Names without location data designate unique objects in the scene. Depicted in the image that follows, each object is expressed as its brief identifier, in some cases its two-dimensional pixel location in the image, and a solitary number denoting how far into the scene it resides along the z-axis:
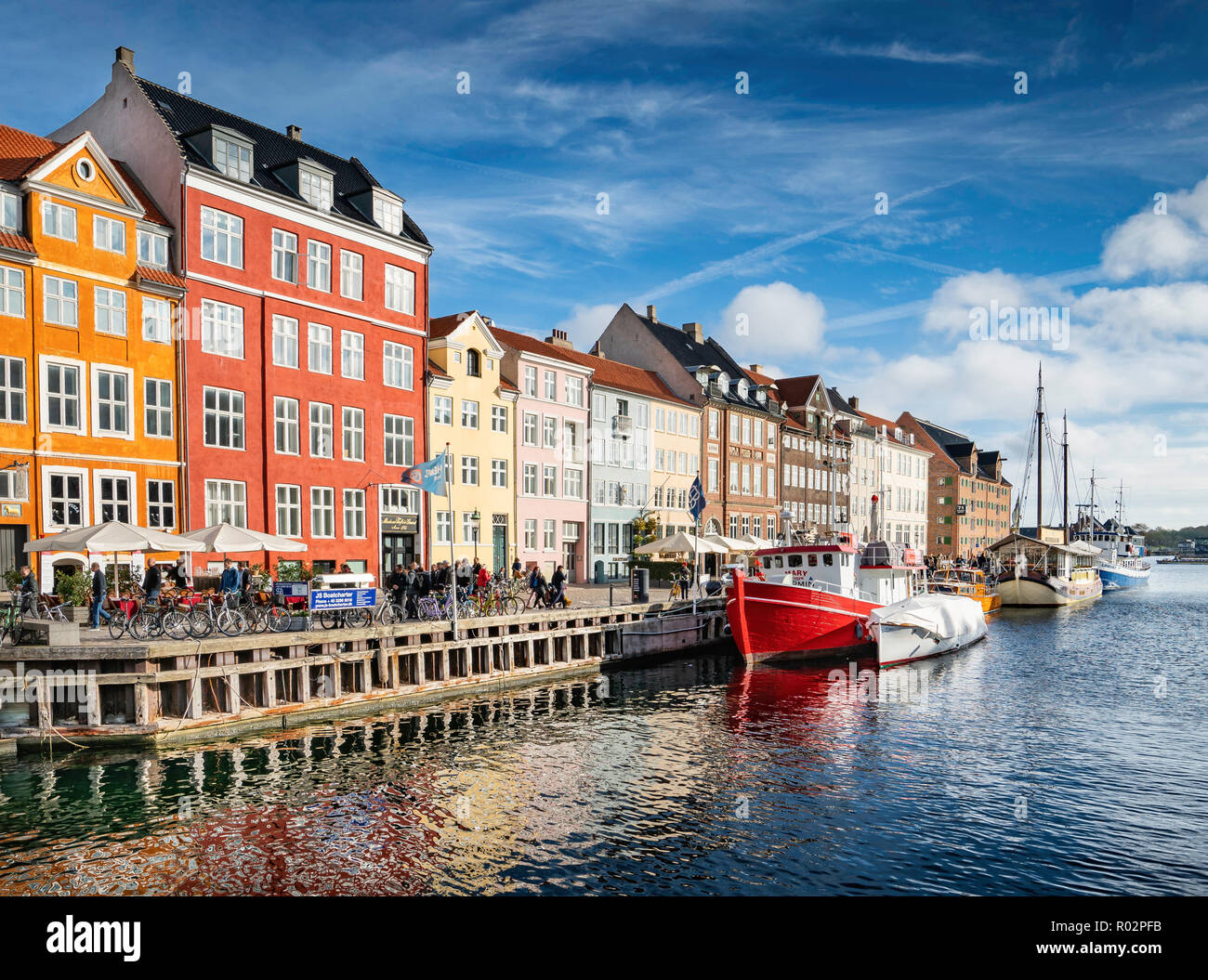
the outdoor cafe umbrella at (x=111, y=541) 22.77
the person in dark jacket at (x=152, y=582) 24.43
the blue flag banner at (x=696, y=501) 39.47
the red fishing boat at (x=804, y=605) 36.44
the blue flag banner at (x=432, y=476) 28.42
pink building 51.72
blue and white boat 106.12
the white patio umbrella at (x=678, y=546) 43.34
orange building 29.03
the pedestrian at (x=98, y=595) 23.17
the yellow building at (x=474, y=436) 46.38
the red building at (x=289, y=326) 34.91
